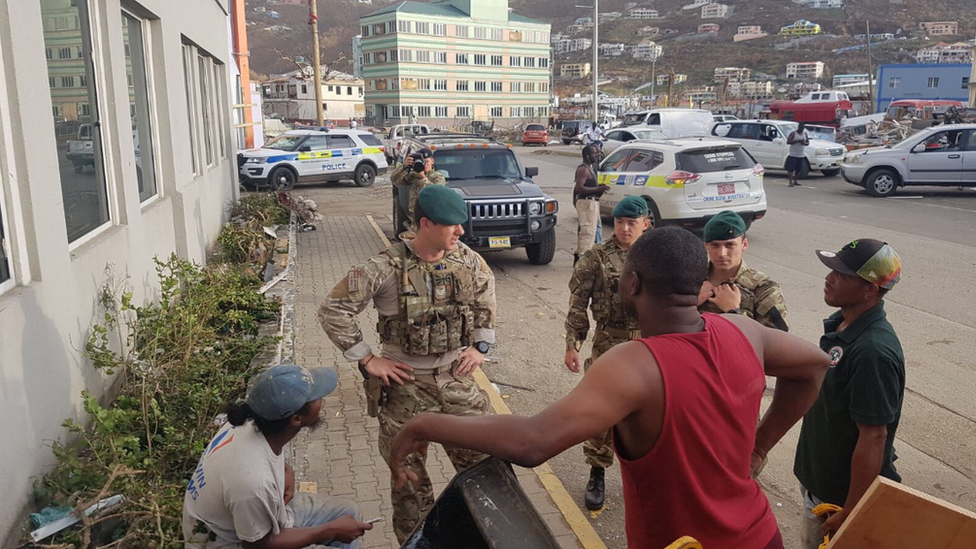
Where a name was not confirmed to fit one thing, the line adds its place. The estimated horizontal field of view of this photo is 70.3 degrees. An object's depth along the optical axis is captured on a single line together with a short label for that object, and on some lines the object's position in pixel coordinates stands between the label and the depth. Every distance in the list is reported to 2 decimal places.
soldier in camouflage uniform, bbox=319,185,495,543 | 3.33
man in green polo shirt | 2.47
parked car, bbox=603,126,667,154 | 25.69
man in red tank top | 1.62
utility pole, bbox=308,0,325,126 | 25.41
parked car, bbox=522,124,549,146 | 44.28
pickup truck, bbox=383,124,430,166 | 31.95
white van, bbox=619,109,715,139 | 29.17
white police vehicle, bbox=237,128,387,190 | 19.83
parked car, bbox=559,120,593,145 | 42.94
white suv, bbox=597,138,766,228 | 11.16
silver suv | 16.08
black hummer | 9.78
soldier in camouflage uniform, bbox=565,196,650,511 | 4.07
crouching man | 2.48
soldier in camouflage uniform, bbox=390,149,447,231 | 8.86
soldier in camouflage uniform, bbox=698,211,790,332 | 3.62
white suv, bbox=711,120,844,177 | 21.28
